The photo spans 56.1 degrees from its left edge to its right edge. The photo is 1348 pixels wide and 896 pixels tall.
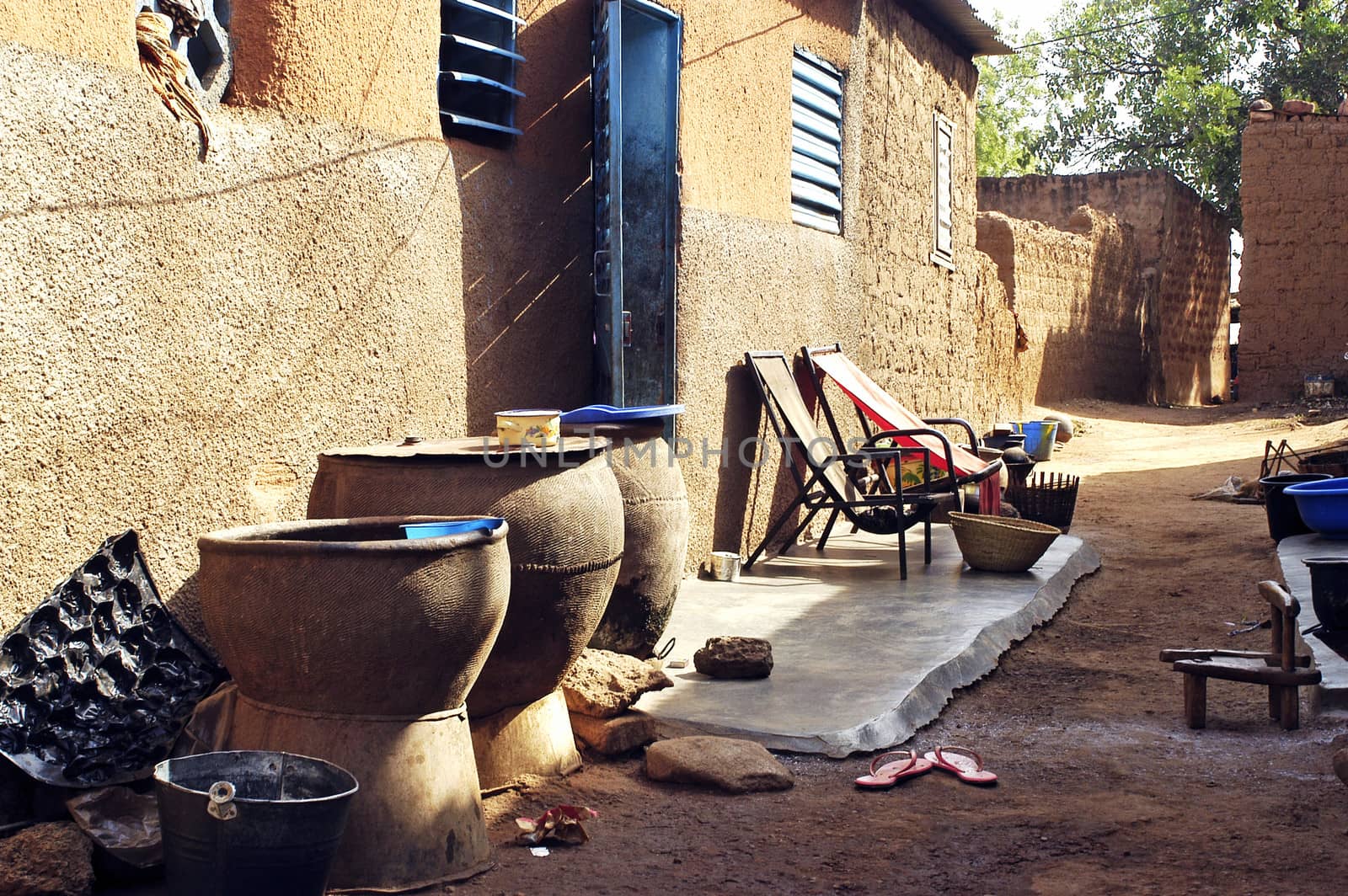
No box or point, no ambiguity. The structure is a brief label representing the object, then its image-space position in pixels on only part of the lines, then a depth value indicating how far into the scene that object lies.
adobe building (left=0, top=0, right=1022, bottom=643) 3.02
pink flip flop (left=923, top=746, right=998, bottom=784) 3.29
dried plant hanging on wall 3.21
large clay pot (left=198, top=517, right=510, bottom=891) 2.52
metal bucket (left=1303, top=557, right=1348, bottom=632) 3.59
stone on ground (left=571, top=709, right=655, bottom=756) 3.42
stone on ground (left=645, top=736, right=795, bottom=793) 3.20
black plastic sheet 2.69
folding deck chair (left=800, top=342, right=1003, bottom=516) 6.25
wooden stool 3.67
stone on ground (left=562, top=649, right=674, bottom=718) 3.45
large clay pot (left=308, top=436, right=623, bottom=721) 3.06
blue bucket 11.48
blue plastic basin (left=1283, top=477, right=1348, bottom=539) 5.83
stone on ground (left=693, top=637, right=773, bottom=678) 4.01
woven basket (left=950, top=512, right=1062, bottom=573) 5.76
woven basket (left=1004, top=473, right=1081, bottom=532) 7.30
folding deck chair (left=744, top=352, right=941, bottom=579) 5.91
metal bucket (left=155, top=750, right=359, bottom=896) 2.18
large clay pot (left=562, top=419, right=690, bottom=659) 3.84
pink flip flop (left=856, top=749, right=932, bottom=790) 3.24
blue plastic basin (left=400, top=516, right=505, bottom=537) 2.83
